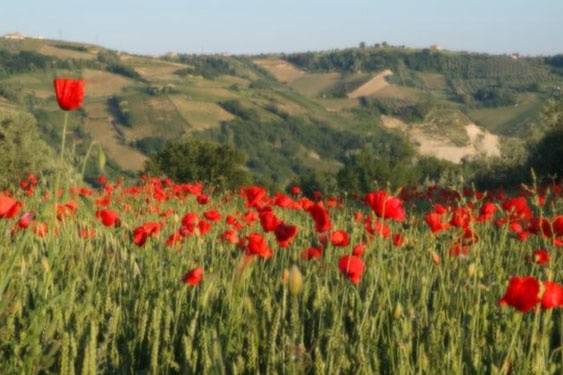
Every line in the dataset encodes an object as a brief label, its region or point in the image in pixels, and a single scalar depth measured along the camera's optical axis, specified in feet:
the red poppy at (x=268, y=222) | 11.14
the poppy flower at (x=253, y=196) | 15.01
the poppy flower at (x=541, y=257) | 11.50
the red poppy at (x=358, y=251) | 10.56
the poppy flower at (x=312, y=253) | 11.93
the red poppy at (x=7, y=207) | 10.00
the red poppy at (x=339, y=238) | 12.09
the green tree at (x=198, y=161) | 102.76
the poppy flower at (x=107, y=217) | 13.25
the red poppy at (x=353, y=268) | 9.51
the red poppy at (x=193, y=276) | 9.23
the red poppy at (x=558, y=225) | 11.14
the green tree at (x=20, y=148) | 88.12
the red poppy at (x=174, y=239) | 13.29
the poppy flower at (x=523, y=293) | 7.75
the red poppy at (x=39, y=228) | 11.73
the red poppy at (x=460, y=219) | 12.95
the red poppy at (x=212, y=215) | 15.61
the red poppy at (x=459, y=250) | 12.97
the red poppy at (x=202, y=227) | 14.27
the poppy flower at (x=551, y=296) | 8.07
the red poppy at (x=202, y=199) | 19.57
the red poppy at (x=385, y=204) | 10.38
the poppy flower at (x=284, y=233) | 10.64
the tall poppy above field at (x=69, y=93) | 9.95
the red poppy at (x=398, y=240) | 13.17
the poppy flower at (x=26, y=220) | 10.48
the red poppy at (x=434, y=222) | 12.77
